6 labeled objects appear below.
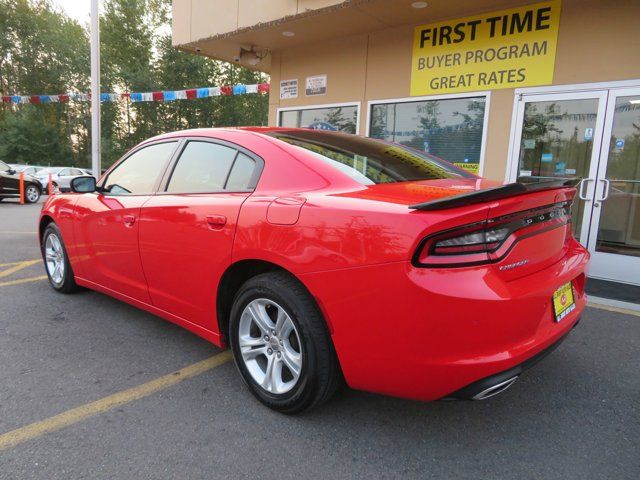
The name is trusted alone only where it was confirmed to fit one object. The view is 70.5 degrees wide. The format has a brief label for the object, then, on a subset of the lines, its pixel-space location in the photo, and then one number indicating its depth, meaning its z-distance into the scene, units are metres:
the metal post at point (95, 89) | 10.18
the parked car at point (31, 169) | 22.25
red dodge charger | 1.78
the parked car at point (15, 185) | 13.84
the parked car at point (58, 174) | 20.84
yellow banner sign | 5.58
